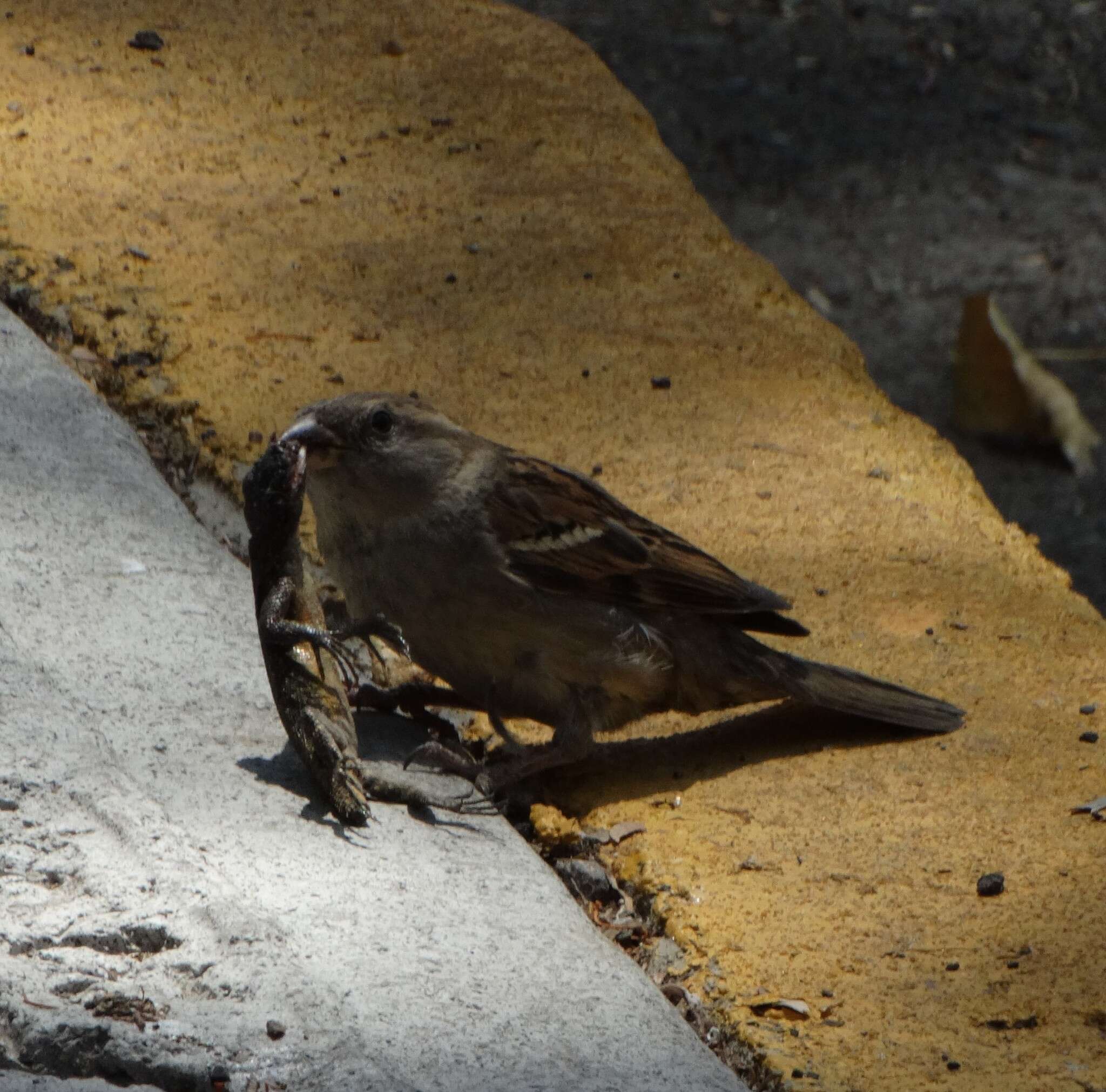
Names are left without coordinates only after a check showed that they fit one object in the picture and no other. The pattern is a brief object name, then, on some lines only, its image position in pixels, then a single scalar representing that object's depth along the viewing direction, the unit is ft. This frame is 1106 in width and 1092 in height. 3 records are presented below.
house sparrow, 23.45
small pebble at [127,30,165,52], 39.27
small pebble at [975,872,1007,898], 20.44
